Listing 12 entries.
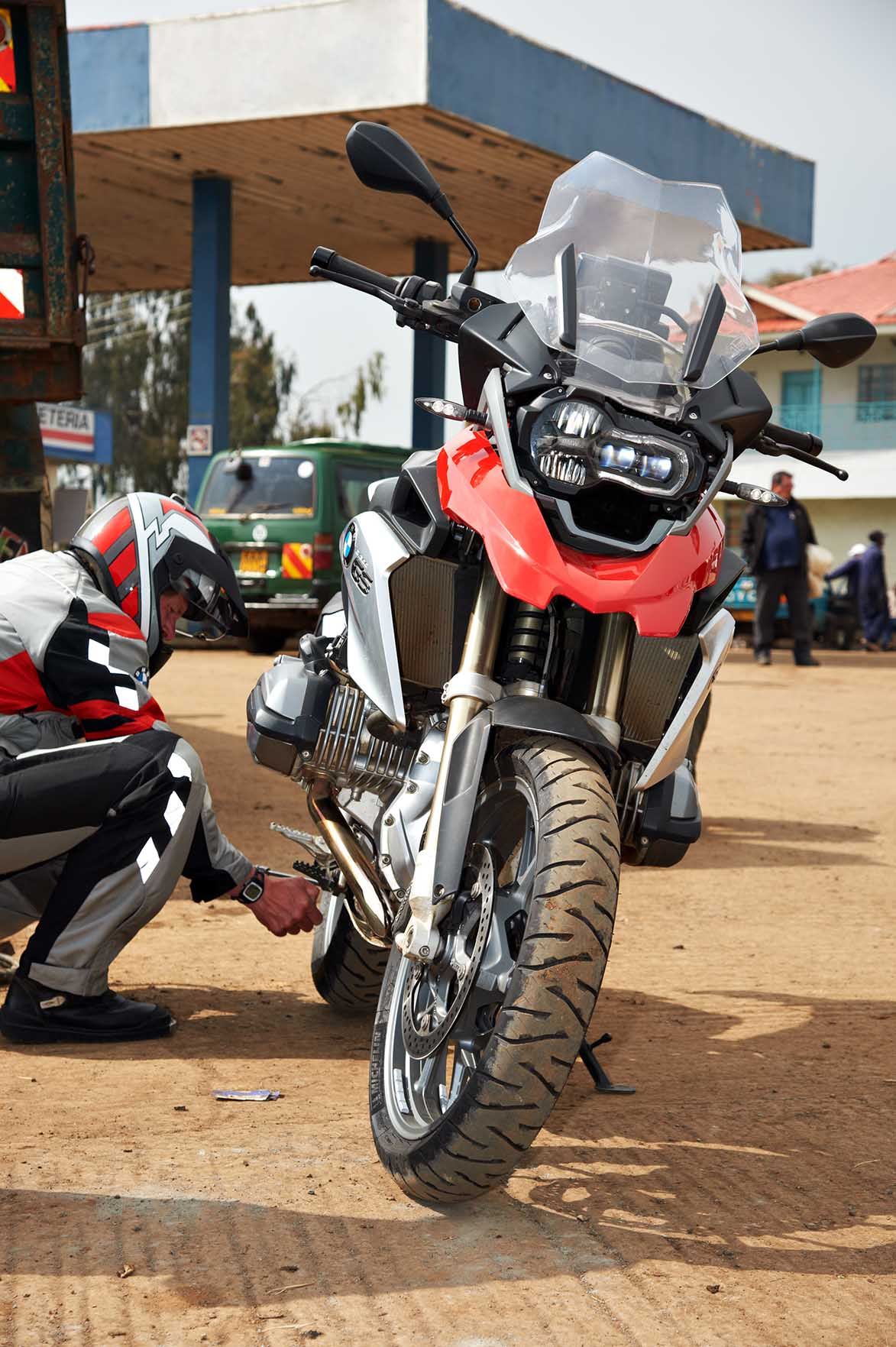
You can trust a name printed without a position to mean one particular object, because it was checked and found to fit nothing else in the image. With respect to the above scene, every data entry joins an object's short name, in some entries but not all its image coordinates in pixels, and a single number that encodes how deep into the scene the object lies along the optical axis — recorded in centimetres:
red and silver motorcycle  292
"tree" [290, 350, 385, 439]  5431
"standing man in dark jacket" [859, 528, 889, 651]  2509
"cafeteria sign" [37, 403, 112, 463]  4622
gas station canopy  1922
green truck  1866
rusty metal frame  635
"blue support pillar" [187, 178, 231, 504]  2317
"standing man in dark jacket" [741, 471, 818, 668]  1881
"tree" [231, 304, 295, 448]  5844
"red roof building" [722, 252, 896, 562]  4412
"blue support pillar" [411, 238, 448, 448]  2699
